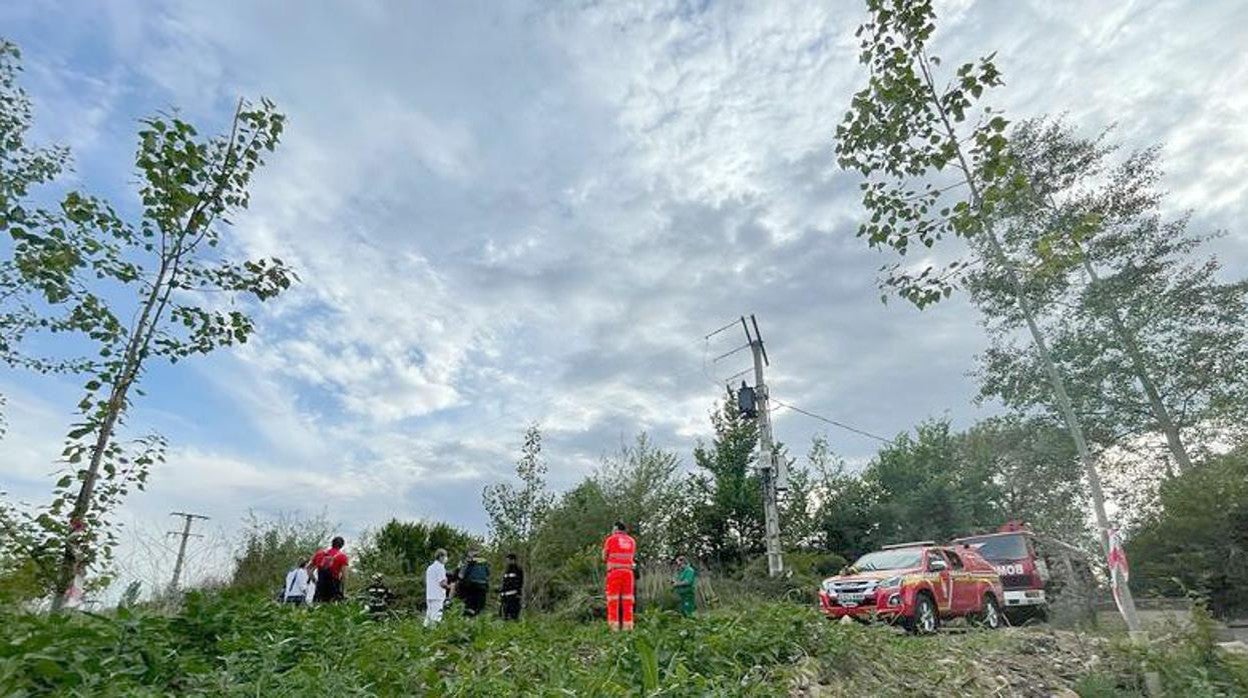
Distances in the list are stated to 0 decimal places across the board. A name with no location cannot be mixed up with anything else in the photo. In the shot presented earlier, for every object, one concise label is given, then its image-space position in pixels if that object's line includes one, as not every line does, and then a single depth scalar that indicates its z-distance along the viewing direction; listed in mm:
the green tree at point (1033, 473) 24609
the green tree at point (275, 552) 21797
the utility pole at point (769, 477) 18797
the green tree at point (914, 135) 5270
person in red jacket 11438
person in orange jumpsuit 11789
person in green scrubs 15601
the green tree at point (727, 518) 28125
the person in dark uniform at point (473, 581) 13289
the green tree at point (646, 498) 25344
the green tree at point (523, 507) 24891
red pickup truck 11781
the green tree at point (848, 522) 30984
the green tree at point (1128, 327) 21172
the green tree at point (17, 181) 4116
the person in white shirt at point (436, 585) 13805
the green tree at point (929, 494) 31938
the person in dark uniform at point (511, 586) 14695
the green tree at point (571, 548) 21281
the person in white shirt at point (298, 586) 13297
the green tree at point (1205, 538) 14883
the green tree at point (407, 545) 23516
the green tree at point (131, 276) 4016
